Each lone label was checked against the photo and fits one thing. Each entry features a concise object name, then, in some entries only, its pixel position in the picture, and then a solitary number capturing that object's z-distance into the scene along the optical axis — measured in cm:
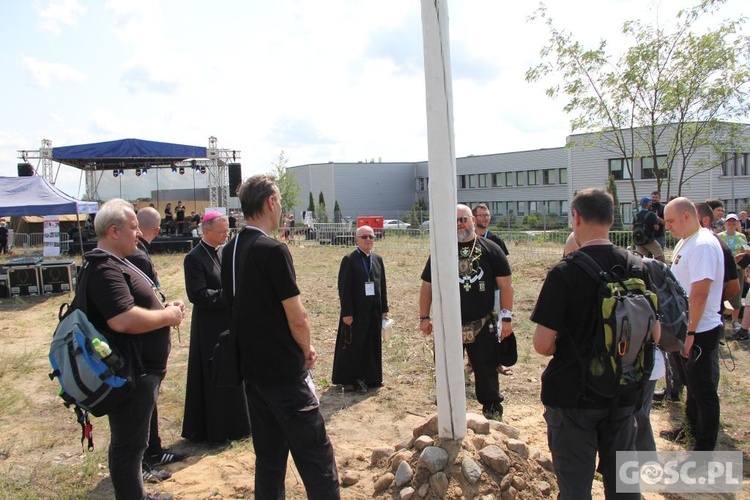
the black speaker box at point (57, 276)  1382
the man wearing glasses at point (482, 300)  452
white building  1546
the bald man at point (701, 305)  383
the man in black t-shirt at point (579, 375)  255
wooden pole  309
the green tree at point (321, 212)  4528
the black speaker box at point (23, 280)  1351
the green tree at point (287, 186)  4628
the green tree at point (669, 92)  1195
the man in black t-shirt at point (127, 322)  293
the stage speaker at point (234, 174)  2525
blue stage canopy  2436
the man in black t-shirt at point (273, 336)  271
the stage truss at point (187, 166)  2444
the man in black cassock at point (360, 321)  622
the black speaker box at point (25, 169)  2433
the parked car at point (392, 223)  4085
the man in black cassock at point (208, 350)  448
